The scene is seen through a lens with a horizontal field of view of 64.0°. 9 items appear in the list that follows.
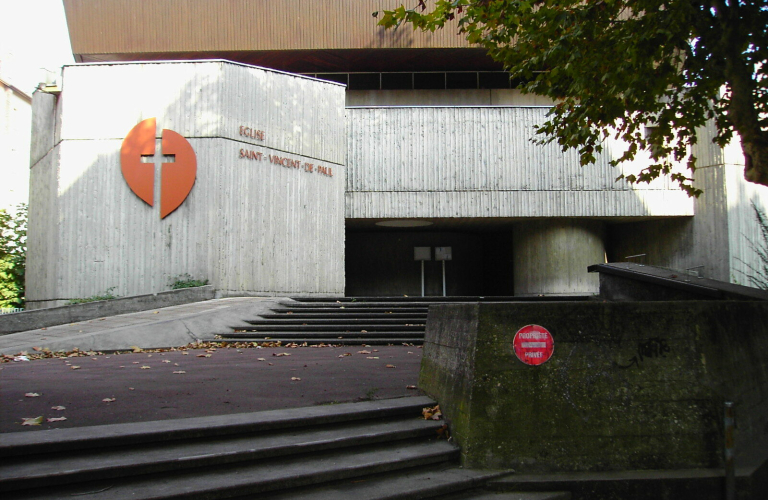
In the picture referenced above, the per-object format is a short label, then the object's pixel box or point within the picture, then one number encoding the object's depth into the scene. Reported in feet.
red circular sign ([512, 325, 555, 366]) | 15.53
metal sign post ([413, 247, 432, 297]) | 75.87
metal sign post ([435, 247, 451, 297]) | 75.87
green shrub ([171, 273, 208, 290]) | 50.85
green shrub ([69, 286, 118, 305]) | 50.77
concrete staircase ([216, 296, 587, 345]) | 39.14
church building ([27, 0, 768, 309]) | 52.31
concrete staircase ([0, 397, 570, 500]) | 12.36
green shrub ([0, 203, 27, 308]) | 67.87
